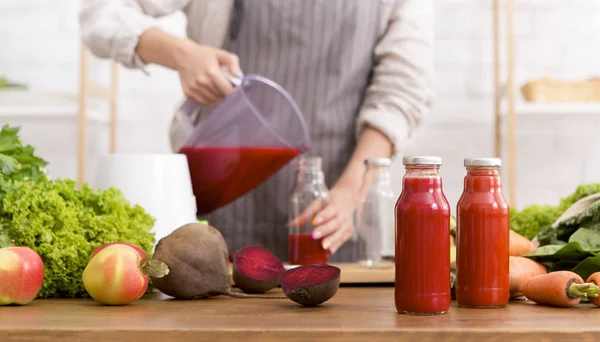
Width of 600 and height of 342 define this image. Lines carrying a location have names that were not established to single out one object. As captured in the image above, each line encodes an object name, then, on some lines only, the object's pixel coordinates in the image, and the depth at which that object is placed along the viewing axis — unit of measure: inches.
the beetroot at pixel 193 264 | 36.4
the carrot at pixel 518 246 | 42.4
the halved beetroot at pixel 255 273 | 40.2
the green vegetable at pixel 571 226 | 40.7
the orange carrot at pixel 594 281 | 34.5
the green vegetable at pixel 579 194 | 45.4
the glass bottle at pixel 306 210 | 55.8
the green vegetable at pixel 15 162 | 40.0
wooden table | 27.7
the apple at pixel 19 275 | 34.4
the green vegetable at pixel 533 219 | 49.2
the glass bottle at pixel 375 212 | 59.9
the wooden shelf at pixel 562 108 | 96.7
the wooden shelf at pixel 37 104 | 101.4
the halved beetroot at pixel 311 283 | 34.2
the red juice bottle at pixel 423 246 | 31.7
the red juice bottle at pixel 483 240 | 33.9
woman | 74.3
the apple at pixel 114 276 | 34.9
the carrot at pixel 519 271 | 37.5
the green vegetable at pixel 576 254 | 37.4
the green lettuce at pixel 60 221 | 38.5
